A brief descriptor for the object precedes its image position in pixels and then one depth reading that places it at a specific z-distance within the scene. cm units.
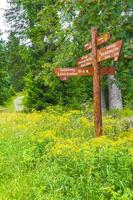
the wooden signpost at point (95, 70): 741
